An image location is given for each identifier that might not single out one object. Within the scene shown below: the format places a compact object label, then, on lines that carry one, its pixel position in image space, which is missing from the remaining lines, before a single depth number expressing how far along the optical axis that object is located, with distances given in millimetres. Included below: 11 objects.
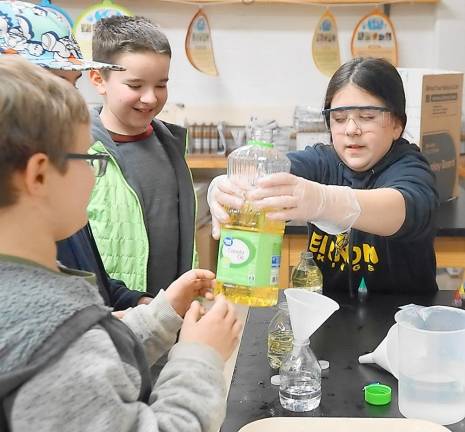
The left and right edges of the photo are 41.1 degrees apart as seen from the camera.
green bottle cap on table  1153
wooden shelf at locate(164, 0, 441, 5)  3584
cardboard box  2599
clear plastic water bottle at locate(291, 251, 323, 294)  1557
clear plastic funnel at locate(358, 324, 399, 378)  1238
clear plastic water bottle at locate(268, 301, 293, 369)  1328
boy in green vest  1767
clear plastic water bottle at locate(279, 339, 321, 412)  1133
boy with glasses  707
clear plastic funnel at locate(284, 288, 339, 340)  1139
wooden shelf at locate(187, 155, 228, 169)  3619
